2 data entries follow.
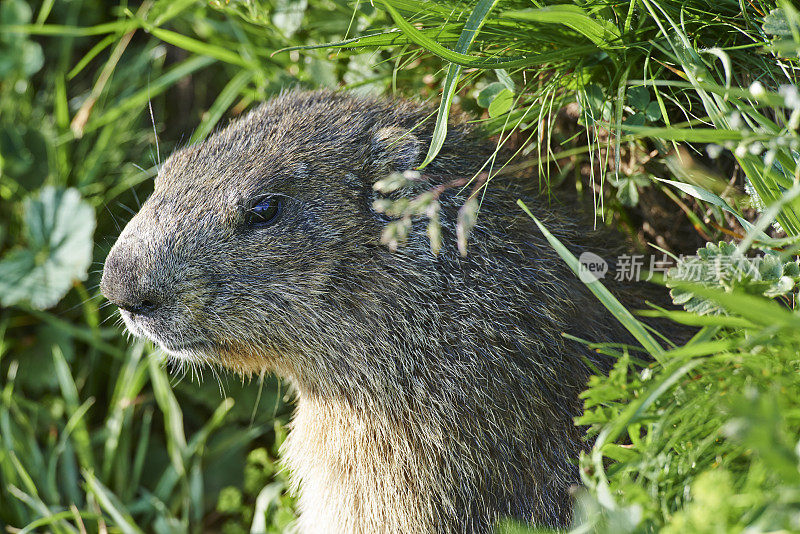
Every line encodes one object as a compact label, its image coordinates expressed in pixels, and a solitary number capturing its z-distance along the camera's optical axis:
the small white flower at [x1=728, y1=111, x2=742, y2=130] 4.19
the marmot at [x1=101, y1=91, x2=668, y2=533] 5.65
